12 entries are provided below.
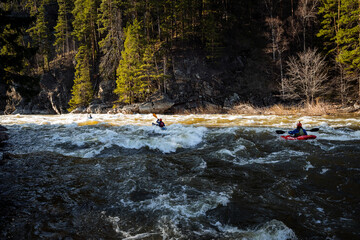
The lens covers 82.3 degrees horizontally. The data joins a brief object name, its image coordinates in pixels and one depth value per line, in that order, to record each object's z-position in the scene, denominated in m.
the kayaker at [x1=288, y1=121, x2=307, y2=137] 10.20
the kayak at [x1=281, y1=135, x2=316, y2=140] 9.96
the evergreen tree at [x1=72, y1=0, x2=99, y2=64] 38.16
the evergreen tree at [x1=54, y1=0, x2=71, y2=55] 42.25
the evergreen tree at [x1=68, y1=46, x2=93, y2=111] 33.03
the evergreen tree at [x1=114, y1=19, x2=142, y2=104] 28.25
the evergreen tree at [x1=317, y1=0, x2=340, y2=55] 21.98
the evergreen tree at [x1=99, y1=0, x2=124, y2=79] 32.83
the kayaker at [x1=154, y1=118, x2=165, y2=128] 13.46
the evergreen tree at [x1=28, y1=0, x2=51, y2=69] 39.84
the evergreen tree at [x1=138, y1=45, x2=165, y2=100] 27.88
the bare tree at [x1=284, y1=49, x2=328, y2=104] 19.94
